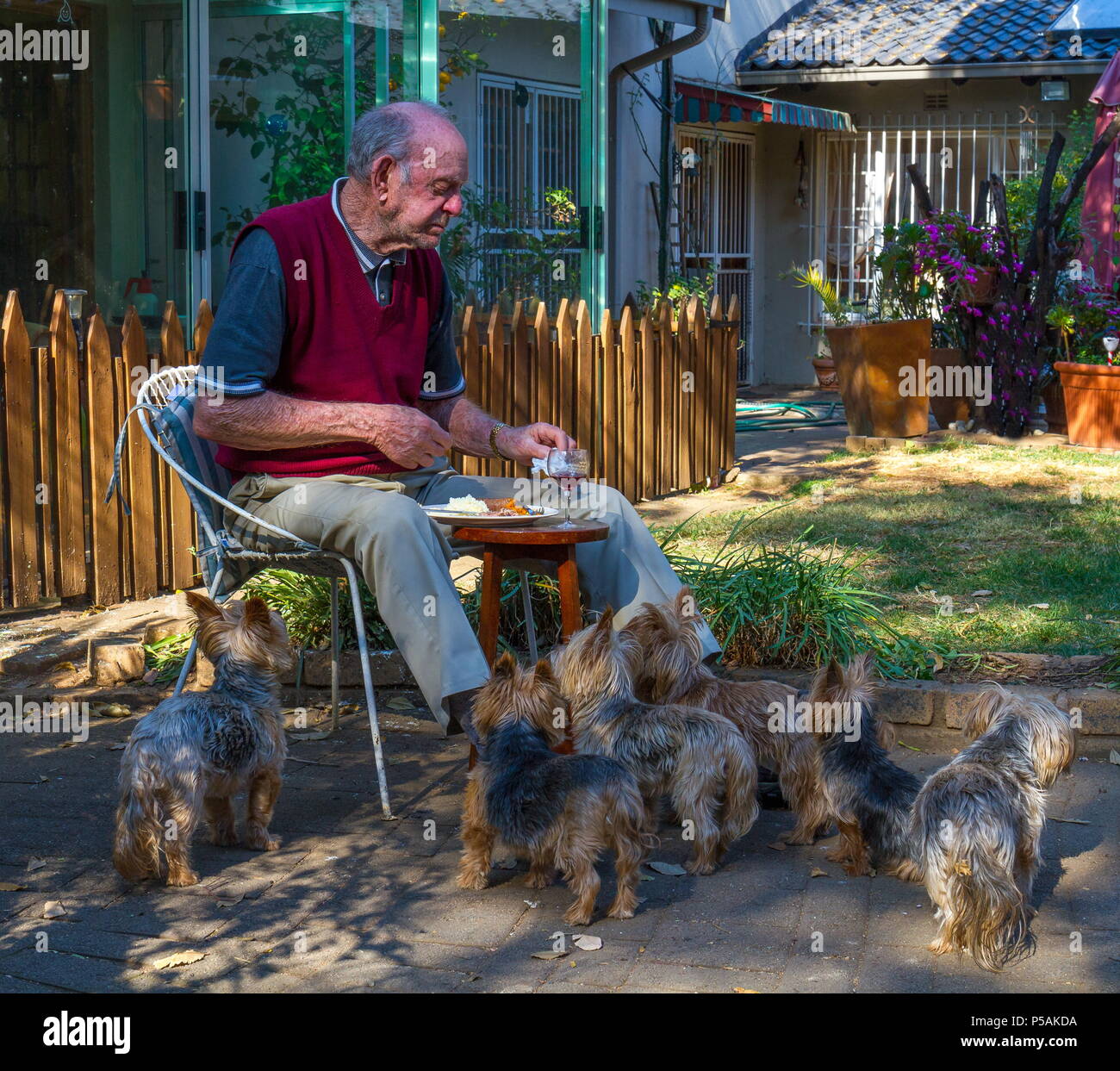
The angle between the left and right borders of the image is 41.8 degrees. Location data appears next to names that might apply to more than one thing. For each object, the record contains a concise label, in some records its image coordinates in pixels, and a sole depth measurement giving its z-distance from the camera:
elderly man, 4.03
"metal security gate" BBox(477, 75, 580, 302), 10.41
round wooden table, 4.12
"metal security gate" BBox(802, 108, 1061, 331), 16.69
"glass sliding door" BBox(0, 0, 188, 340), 8.43
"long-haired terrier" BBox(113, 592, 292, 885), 3.59
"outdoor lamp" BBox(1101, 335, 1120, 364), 10.78
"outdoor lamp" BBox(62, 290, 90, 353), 8.24
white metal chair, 4.19
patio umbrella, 13.00
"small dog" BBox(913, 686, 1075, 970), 3.21
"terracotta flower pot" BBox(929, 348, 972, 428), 11.80
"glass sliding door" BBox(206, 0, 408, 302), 8.66
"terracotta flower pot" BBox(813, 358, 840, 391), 16.53
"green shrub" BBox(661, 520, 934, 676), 5.20
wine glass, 4.39
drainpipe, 12.55
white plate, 4.23
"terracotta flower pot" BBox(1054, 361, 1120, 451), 10.84
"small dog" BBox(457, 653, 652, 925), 3.43
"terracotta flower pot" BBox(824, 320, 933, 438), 11.16
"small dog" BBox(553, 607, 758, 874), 3.74
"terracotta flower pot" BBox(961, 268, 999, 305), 11.12
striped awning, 14.71
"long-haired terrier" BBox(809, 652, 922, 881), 3.74
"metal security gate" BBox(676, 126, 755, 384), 15.77
